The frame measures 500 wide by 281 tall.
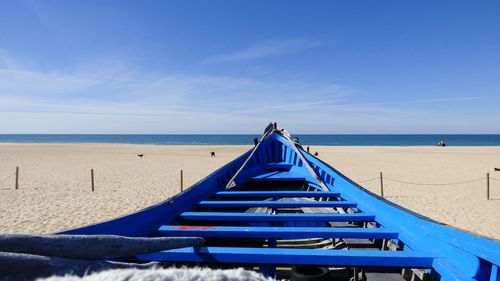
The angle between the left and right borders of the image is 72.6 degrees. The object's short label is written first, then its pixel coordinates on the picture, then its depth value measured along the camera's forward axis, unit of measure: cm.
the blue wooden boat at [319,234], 256
